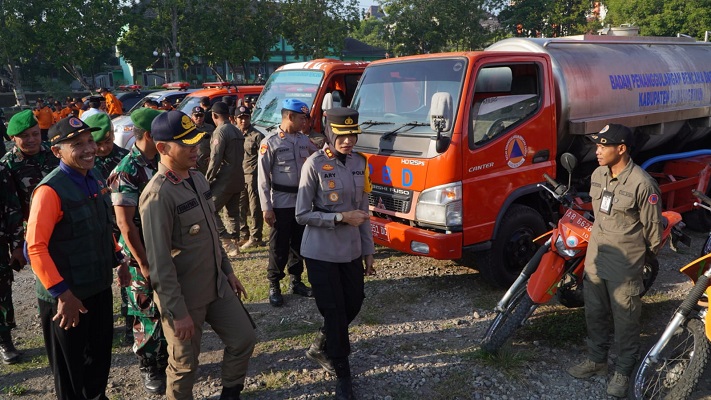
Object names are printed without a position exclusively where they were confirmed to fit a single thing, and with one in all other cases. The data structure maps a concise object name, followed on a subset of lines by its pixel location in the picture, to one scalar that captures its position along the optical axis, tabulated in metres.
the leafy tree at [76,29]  30.89
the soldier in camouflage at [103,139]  3.61
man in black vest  2.69
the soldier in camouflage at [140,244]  3.20
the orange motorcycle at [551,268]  3.76
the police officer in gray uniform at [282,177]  4.81
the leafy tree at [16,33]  30.25
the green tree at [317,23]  32.03
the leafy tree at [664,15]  31.95
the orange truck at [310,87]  7.48
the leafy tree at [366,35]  62.04
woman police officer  3.32
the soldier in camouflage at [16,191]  3.99
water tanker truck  4.51
